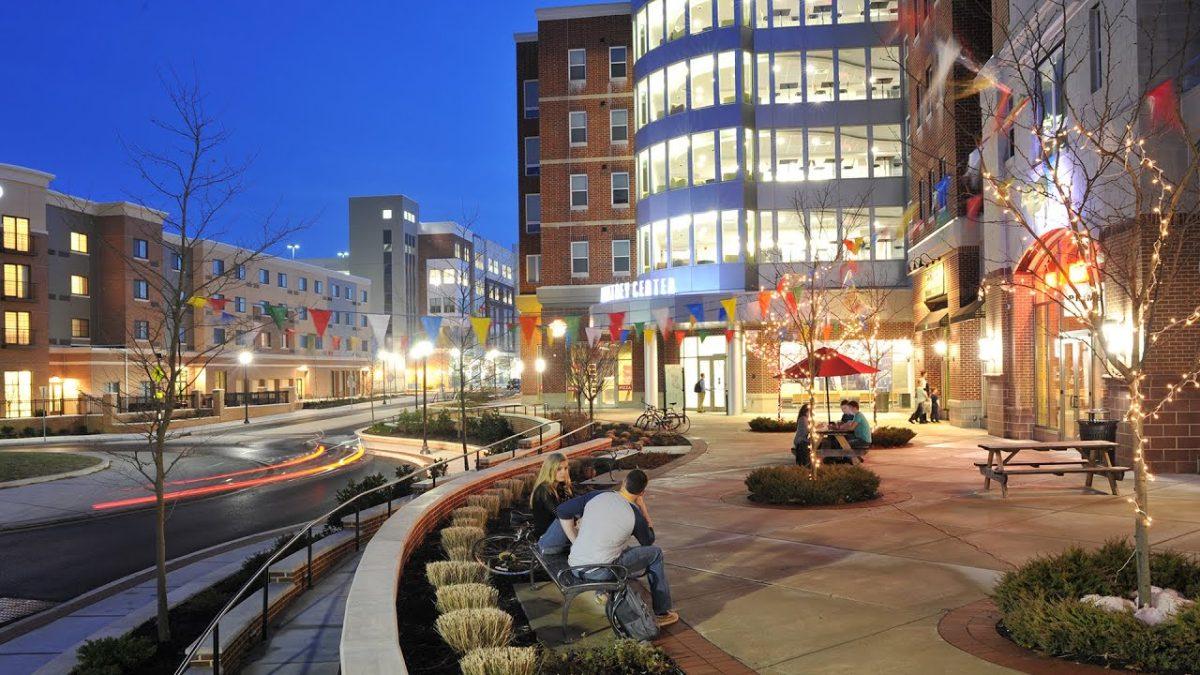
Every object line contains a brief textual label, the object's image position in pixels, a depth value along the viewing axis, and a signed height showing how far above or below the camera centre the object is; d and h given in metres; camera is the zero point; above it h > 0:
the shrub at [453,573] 8.23 -2.00
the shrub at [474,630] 6.35 -1.95
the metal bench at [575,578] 6.95 -1.81
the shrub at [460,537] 9.70 -1.97
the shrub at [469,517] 11.00 -2.01
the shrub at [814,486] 13.44 -2.03
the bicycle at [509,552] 8.88 -2.08
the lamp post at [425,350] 28.12 +0.40
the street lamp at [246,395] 47.35 -1.77
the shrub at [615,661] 6.09 -2.12
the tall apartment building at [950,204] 28.12 +5.08
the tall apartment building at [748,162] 39.38 +8.79
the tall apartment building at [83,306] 51.88 +4.08
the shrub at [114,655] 7.04 -2.37
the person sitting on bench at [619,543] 7.50 -1.57
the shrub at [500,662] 5.44 -1.88
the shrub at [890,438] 22.91 -2.21
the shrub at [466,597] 7.19 -1.94
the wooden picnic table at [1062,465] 13.53 -1.84
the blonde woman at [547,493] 9.63 -1.47
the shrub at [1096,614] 5.88 -1.91
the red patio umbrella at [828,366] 19.81 -0.28
